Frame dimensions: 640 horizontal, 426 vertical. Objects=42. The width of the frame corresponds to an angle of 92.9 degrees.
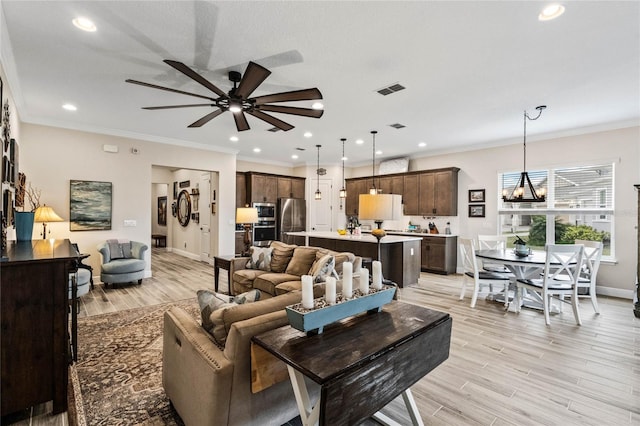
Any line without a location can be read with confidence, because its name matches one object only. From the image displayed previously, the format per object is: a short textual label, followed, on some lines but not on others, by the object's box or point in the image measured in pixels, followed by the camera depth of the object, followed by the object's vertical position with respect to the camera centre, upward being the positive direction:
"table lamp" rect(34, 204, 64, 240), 4.30 -0.07
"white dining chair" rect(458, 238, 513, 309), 4.34 -0.91
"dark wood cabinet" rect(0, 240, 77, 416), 1.84 -0.75
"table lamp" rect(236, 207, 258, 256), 5.30 -0.09
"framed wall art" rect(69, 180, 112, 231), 5.14 +0.10
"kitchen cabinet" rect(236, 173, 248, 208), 7.92 +0.58
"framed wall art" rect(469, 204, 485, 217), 6.46 +0.08
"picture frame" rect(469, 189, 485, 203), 6.49 +0.39
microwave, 7.97 +0.03
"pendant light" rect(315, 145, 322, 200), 8.61 +1.12
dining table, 4.02 -0.65
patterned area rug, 2.02 -1.34
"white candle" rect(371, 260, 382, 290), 1.98 -0.42
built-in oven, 7.91 -0.53
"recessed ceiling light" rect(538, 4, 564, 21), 2.16 +1.48
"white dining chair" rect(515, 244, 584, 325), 3.73 -0.78
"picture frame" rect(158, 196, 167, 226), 11.10 +0.01
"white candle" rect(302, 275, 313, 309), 1.57 -0.42
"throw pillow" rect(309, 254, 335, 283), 3.40 -0.64
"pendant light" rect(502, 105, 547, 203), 4.26 +0.30
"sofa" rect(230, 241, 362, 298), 3.67 -0.75
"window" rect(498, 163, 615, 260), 5.08 +0.10
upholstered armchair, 4.97 -0.86
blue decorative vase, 2.87 -0.15
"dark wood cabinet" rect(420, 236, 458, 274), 6.57 -0.90
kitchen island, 5.42 -0.73
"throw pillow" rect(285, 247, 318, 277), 4.11 -0.67
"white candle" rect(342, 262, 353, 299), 1.77 -0.40
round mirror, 9.14 +0.11
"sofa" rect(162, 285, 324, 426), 1.51 -0.86
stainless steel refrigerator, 8.29 -0.10
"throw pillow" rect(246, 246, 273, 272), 4.52 -0.71
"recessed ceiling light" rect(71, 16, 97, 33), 2.36 +1.48
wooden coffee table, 1.24 -0.66
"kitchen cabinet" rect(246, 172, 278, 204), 7.84 +0.65
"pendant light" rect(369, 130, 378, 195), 4.77 +1.46
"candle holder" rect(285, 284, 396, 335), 1.50 -0.52
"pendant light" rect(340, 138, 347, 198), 6.18 +0.49
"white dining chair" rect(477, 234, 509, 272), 5.12 -0.59
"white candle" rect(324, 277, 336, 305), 1.65 -0.43
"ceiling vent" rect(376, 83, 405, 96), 3.51 +1.48
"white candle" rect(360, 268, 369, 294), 1.87 -0.43
